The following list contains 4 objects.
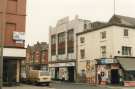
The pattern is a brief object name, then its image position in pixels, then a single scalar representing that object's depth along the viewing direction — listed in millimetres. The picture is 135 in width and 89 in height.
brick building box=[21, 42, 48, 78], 83938
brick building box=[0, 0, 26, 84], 40438
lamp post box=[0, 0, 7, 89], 17325
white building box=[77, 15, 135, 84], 52625
